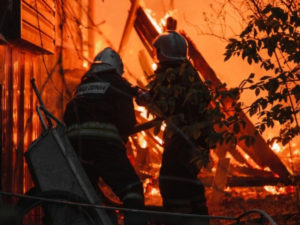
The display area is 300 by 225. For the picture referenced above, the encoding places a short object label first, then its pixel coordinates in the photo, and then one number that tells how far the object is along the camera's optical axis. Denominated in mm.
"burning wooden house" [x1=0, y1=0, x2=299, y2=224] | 11369
